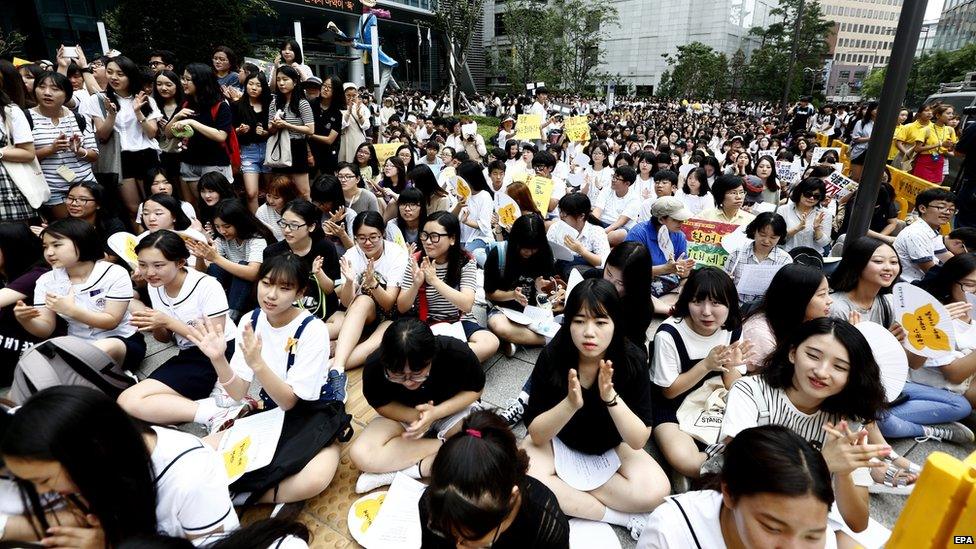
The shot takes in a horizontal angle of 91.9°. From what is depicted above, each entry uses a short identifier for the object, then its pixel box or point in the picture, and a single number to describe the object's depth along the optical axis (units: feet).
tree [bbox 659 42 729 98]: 140.87
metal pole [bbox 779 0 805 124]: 42.09
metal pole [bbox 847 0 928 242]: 9.89
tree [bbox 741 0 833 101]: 127.24
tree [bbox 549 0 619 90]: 97.45
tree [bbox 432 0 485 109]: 76.74
